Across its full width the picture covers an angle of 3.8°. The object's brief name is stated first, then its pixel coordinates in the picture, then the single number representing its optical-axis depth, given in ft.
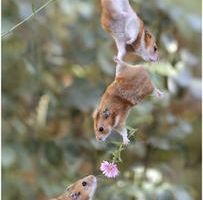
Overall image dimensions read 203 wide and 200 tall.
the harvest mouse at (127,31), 11.00
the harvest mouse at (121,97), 10.93
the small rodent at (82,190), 11.02
